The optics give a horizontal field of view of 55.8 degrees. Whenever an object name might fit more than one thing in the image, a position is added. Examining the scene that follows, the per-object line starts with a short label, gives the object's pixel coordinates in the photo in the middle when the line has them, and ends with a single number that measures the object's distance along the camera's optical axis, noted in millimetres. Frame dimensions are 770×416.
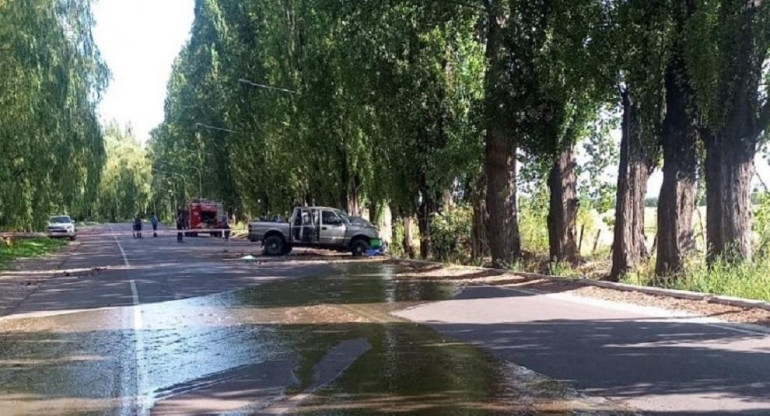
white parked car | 53219
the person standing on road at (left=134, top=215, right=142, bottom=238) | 56500
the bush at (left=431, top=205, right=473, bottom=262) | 24953
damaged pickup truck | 30703
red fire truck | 55312
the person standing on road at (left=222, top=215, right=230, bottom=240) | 53250
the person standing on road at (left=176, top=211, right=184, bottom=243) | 60416
